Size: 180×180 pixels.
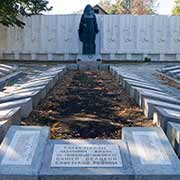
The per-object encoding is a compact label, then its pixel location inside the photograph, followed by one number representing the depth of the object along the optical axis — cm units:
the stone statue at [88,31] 842
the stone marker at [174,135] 165
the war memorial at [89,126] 142
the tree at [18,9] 737
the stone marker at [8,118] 175
